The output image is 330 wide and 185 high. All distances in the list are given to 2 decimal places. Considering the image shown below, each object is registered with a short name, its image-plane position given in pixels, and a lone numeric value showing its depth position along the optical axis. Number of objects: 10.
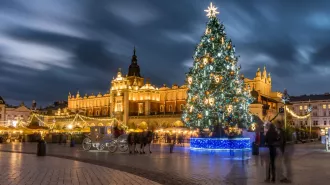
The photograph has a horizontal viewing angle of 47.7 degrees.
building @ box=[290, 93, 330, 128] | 99.88
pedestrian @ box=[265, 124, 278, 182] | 11.09
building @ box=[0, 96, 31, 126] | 108.81
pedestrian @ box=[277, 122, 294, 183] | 11.32
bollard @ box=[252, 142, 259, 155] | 23.18
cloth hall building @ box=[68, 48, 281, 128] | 79.56
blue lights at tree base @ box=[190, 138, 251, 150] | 27.88
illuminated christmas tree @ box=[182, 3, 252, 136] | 29.42
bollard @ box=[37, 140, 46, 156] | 21.50
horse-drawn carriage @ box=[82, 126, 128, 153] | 26.69
